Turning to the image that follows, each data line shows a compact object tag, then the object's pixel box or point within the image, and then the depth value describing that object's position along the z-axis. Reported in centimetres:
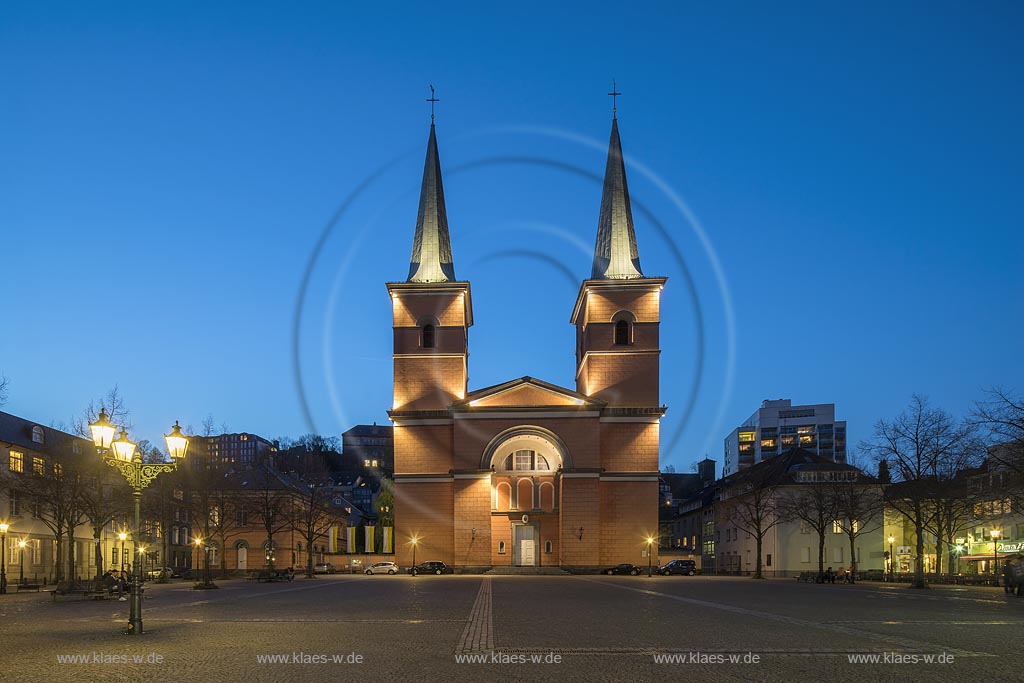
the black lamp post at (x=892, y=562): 7931
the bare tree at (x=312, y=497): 7481
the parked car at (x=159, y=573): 6148
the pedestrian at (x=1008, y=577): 4116
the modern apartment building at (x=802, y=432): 19150
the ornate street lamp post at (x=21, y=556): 6284
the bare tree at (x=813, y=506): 7181
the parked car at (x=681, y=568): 8081
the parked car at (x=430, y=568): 7606
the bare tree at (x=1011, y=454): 3779
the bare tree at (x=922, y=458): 5197
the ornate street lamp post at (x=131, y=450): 2164
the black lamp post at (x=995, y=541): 5534
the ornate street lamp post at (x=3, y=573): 4775
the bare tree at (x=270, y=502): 6962
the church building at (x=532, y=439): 7950
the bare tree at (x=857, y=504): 7062
